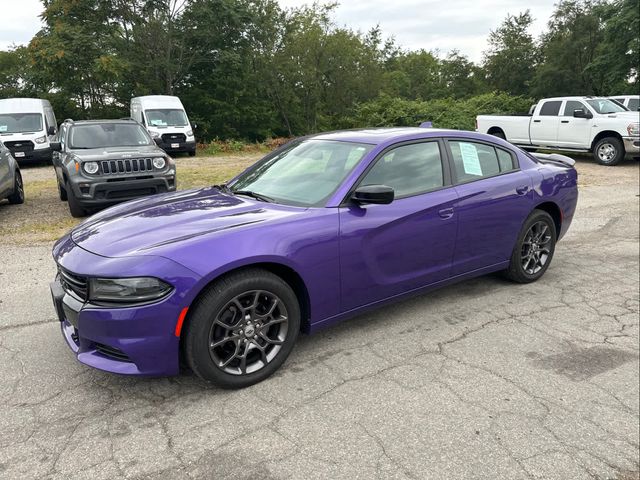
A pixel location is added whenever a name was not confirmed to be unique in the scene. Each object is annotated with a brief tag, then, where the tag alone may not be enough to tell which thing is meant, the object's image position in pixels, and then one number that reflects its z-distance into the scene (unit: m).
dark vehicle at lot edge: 8.20
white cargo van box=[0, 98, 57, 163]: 15.66
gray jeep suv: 7.59
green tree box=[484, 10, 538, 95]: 42.12
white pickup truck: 13.82
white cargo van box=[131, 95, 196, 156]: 18.22
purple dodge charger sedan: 2.75
